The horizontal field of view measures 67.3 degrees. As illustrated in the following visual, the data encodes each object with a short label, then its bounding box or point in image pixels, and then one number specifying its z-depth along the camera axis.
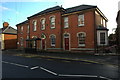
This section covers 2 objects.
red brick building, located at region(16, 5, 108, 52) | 15.77
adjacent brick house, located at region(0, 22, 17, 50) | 30.05
